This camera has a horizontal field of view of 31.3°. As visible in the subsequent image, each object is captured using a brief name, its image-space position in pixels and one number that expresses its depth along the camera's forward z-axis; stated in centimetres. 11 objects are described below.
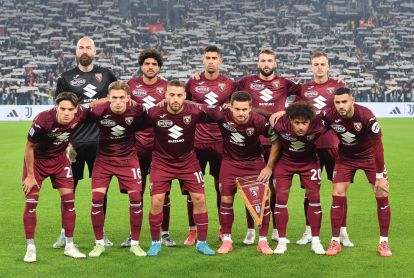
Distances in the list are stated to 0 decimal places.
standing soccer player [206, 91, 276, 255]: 799
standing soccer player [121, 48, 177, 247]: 868
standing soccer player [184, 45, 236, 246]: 882
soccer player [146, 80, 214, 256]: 800
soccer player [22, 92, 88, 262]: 757
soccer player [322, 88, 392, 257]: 778
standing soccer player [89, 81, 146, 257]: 788
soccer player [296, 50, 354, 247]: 871
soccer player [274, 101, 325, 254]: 784
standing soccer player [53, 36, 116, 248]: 875
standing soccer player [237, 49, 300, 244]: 878
